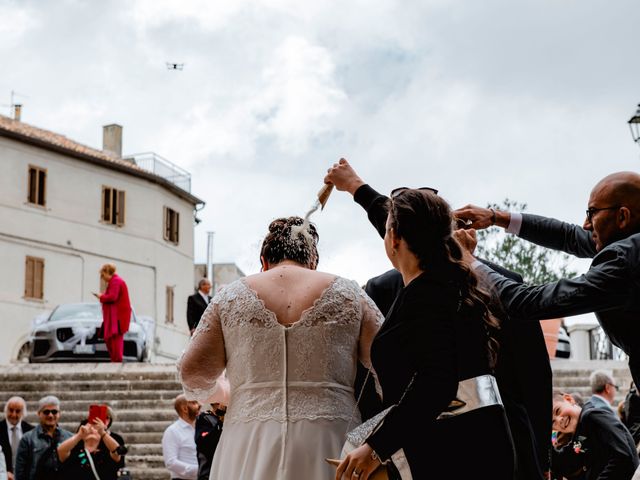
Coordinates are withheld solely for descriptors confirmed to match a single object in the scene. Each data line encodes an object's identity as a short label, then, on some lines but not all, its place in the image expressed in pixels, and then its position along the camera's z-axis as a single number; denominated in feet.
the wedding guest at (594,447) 19.25
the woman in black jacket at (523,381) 12.54
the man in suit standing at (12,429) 35.96
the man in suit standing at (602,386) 27.17
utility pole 171.01
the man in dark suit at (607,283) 11.42
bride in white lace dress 13.44
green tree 125.72
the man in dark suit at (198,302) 55.42
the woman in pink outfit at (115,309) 60.18
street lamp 40.55
